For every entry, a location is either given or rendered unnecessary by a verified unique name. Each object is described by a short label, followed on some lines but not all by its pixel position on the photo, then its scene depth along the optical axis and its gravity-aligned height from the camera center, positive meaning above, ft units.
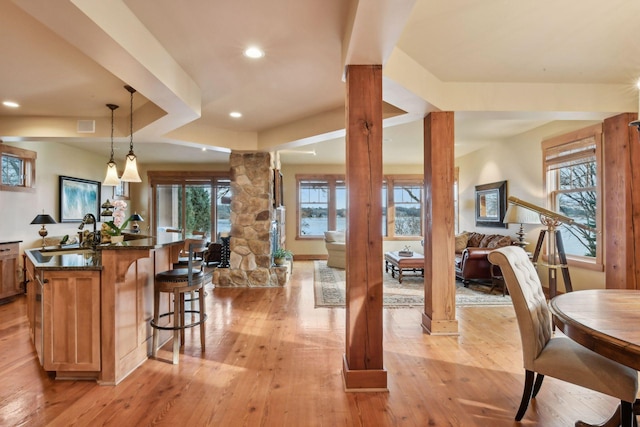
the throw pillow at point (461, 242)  20.61 -1.72
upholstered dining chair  4.95 -2.43
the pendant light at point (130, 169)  11.40 +1.70
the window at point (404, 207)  28.66 +0.76
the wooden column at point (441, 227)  10.58 -0.38
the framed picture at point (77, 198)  19.30 +1.22
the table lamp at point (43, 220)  14.81 -0.11
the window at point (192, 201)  27.86 +1.35
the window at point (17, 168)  15.58 +2.49
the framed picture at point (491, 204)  19.56 +0.72
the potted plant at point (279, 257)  18.50 -2.34
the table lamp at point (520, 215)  13.47 -0.01
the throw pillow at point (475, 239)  20.23 -1.55
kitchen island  7.58 -2.30
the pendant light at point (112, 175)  12.07 +1.58
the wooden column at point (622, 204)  10.49 +0.35
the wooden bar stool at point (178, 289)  8.68 -1.99
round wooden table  3.89 -1.50
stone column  17.54 -0.30
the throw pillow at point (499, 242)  17.49 -1.48
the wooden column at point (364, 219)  7.50 -0.07
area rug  14.54 -3.88
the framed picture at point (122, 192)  25.17 +2.04
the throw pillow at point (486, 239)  19.03 -1.46
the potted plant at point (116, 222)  9.32 -0.14
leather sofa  16.94 -2.48
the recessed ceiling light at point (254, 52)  8.38 +4.34
